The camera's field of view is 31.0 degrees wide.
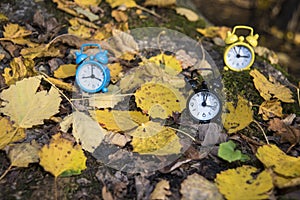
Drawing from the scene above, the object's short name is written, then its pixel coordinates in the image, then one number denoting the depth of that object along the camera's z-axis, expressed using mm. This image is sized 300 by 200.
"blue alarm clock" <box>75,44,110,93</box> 867
